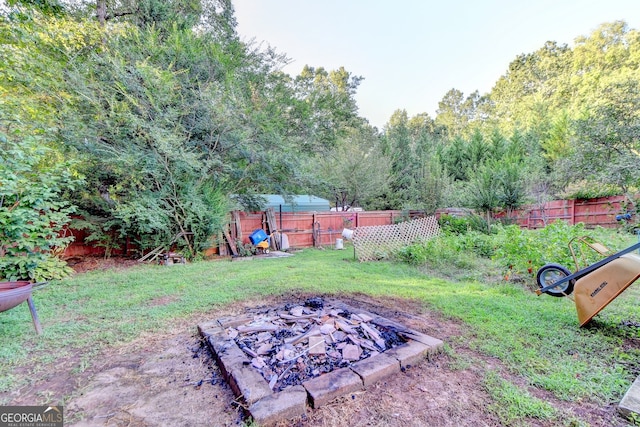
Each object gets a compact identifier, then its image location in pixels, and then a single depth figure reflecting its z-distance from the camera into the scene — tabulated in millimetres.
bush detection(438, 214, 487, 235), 9117
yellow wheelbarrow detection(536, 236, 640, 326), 2142
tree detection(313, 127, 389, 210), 12594
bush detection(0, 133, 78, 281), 3402
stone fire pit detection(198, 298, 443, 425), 1584
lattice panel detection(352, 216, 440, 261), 6613
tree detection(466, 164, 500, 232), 9125
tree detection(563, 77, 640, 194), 7987
